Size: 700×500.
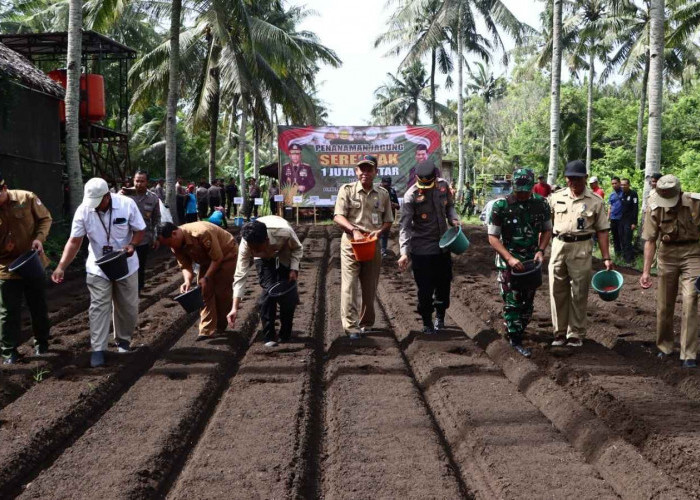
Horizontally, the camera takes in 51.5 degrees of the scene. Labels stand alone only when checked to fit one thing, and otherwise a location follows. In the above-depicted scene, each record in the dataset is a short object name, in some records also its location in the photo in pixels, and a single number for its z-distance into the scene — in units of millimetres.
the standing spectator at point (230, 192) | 26598
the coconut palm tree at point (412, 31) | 27891
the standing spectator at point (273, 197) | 24703
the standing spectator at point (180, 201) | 19469
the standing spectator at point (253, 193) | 25886
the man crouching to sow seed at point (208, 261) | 6414
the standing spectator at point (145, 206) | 9094
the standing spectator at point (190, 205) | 16875
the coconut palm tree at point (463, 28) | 27438
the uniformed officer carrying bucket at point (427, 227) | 6898
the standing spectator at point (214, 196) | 21000
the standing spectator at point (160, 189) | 17391
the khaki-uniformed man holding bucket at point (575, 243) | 6352
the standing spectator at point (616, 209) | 12742
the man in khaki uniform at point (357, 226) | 6859
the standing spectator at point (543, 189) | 14281
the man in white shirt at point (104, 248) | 6070
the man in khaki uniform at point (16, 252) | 6152
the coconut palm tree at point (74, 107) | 12469
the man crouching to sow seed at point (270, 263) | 6215
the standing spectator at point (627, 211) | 12656
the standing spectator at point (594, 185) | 12172
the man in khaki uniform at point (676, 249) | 5891
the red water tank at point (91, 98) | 17328
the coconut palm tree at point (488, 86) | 57962
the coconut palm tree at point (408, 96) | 49312
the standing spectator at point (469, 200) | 27328
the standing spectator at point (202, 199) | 20984
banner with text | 23328
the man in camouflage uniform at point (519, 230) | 6363
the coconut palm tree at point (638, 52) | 27688
